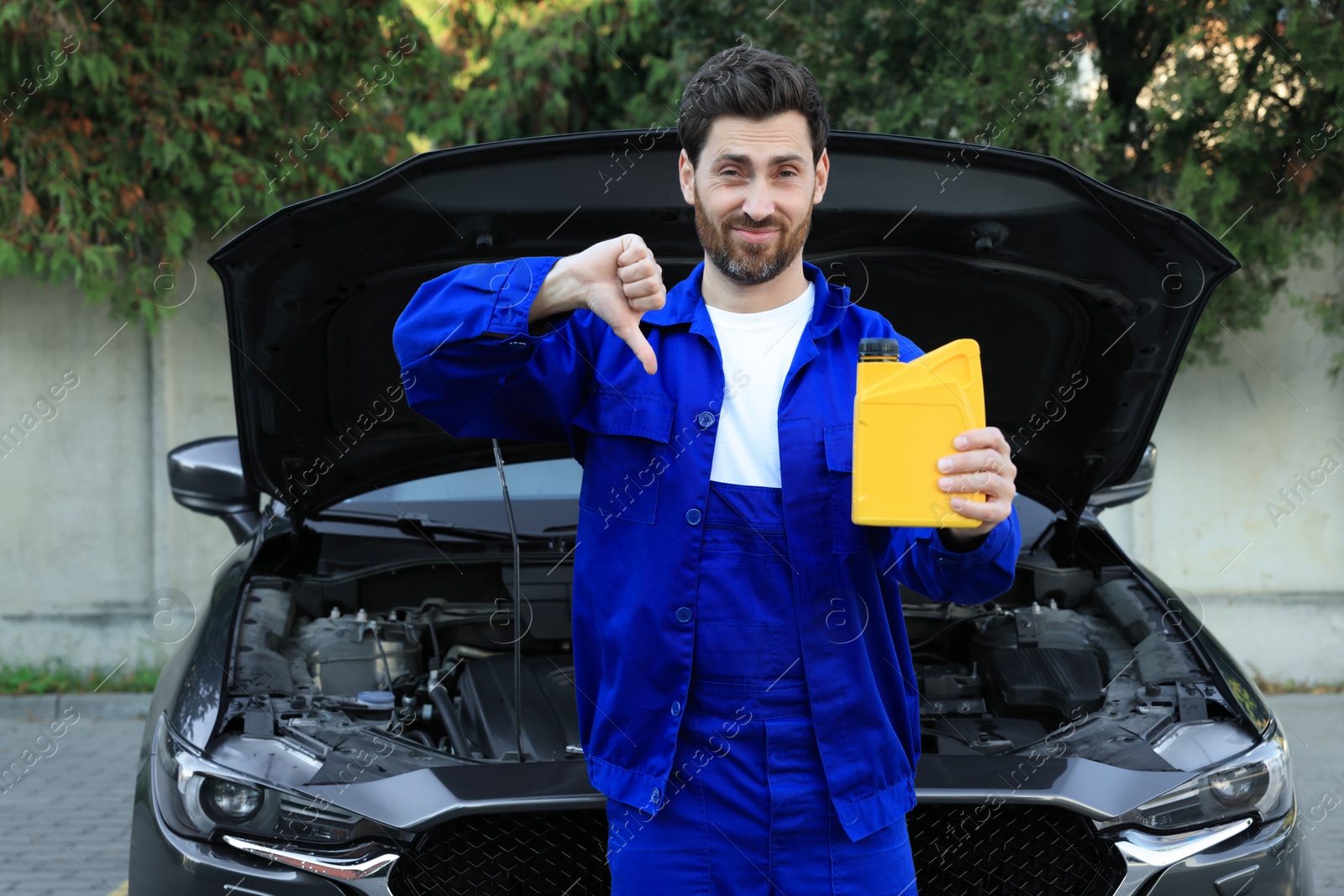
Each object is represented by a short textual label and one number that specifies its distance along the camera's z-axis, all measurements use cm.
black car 229
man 185
